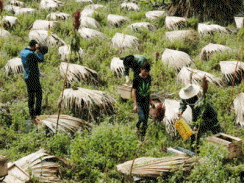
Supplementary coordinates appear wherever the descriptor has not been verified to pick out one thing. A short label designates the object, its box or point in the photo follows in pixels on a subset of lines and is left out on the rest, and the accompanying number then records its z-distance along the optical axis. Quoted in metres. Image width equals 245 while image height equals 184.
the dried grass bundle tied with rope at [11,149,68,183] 7.08
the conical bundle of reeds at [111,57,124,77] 13.78
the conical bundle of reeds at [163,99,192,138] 9.82
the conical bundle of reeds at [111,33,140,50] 15.71
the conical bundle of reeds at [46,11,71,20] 19.48
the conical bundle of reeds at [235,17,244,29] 17.47
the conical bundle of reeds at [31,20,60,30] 17.47
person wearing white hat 8.44
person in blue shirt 10.15
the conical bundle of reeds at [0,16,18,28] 17.45
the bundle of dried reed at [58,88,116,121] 10.86
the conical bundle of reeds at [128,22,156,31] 18.14
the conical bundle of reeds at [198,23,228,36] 16.89
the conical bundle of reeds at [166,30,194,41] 16.55
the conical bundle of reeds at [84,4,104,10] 22.01
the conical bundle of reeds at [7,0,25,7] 21.93
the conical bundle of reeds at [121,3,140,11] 22.05
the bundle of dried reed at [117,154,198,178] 7.08
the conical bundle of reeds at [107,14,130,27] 19.05
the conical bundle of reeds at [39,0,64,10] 21.40
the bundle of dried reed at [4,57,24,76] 13.41
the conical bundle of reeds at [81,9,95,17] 20.35
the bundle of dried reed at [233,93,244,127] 10.33
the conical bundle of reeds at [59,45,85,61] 14.65
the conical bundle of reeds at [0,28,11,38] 16.20
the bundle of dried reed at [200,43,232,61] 14.77
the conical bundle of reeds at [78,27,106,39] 16.91
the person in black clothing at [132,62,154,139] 9.20
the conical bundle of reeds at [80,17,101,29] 18.31
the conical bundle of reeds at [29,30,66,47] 15.97
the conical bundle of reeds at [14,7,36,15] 20.09
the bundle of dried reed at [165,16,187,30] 18.18
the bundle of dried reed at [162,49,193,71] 14.11
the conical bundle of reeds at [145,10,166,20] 19.95
